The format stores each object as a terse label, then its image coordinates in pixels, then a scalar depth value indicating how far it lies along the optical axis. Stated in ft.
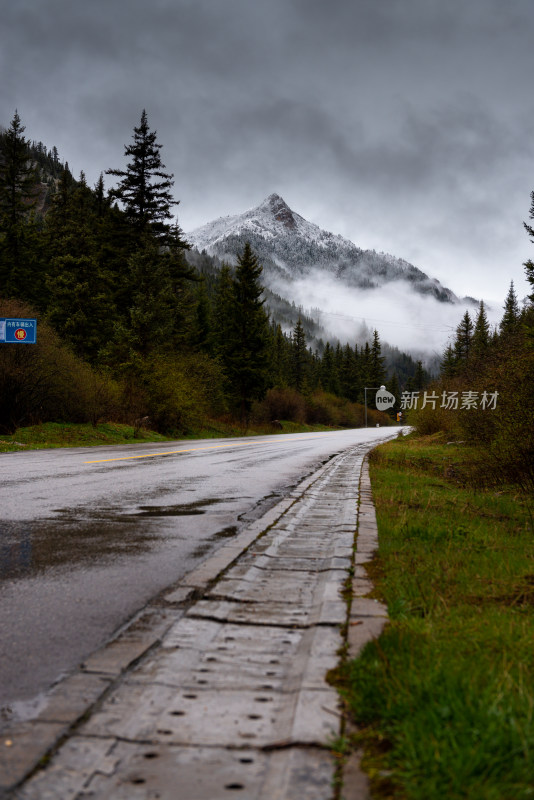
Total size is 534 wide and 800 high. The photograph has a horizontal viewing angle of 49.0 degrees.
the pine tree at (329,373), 418.92
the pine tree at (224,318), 177.37
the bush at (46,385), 80.59
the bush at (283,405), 213.87
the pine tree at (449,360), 295.48
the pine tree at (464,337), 271.65
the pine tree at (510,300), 263.45
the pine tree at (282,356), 338.95
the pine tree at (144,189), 150.30
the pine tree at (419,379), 511.65
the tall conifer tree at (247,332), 175.01
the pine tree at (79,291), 130.93
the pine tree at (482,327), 206.88
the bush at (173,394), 111.24
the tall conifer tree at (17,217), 159.12
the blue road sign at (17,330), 75.10
